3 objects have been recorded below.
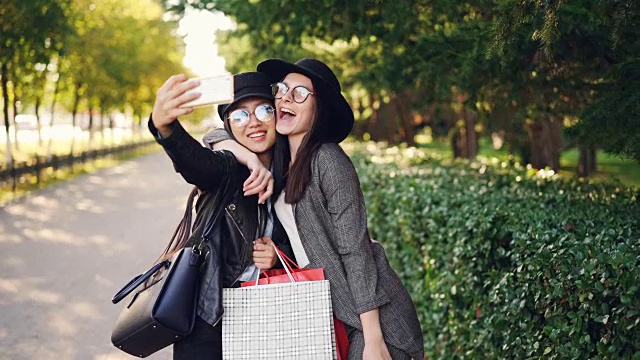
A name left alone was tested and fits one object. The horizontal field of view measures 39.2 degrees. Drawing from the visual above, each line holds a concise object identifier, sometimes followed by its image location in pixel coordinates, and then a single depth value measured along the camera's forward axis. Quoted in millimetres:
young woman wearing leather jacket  3066
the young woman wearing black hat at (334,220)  3281
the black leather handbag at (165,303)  3105
